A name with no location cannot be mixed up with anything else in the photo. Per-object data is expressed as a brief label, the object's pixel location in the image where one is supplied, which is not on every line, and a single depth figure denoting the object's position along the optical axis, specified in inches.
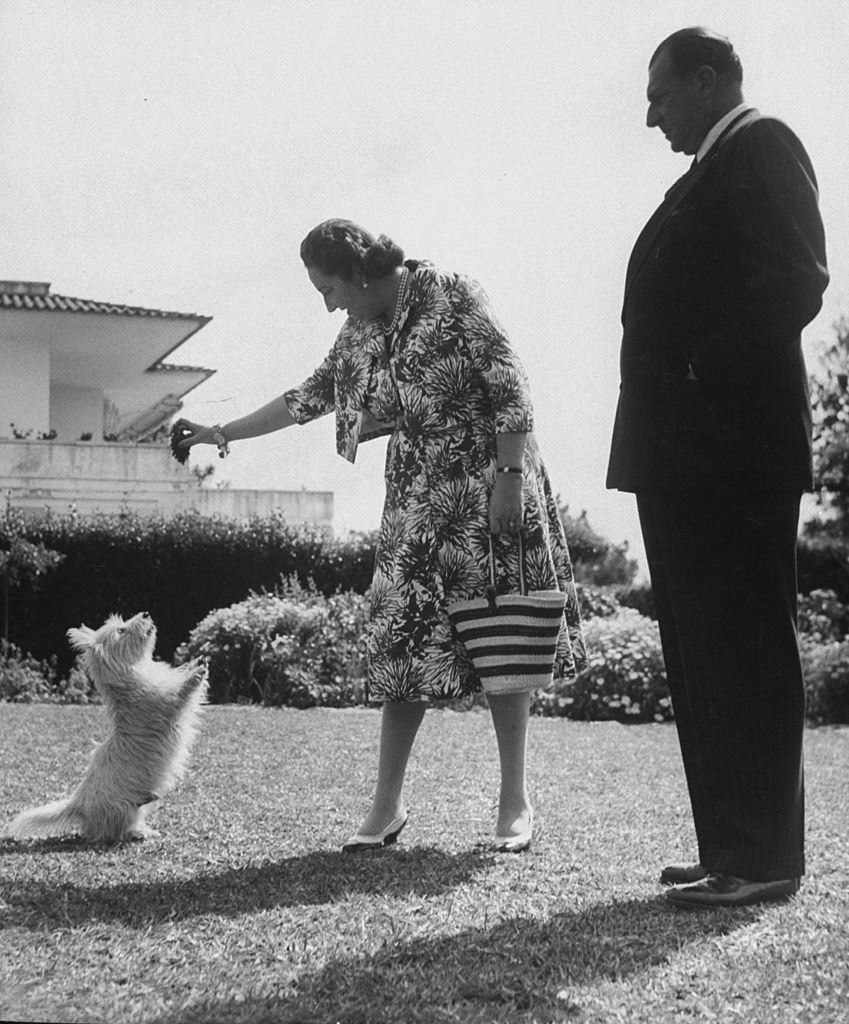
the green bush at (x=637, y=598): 699.4
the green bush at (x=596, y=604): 625.3
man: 123.1
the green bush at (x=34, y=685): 479.0
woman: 163.9
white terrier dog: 172.2
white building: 744.3
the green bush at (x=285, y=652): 469.1
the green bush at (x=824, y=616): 633.6
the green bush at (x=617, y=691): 483.5
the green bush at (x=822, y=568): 693.9
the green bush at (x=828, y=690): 504.7
